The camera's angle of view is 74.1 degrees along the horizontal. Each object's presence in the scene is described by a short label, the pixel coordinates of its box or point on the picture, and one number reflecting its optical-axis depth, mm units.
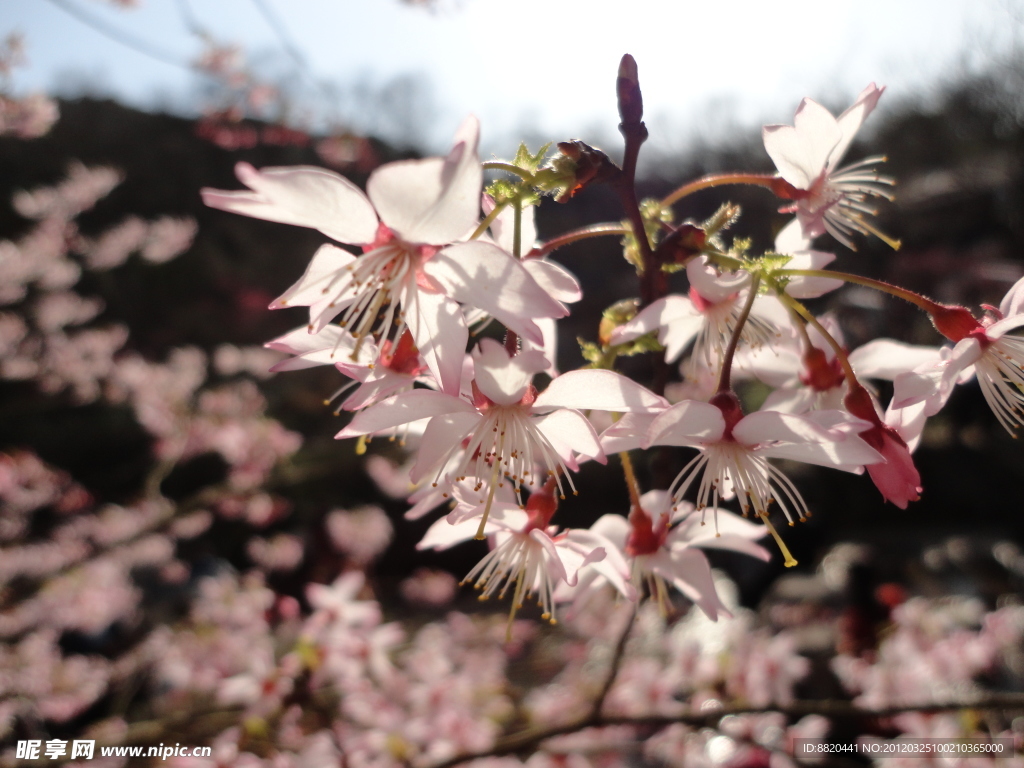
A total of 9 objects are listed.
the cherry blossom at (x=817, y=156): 80
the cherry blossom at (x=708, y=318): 80
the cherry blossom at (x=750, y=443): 67
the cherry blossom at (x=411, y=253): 63
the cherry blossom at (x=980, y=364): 69
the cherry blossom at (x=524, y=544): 81
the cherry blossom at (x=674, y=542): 93
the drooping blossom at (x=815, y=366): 87
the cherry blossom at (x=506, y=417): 70
